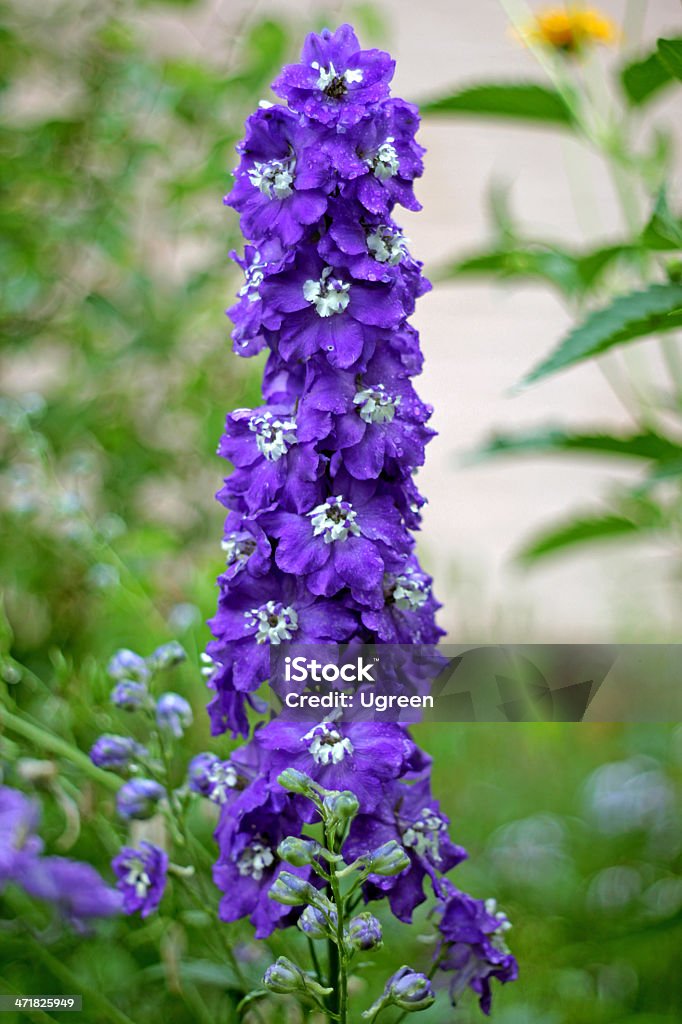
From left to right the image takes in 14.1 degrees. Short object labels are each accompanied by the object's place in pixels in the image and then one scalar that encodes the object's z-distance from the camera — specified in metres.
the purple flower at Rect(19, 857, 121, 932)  1.20
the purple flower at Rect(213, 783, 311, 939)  1.05
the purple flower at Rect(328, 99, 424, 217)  1.03
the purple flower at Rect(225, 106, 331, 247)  1.03
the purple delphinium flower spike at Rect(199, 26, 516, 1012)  1.03
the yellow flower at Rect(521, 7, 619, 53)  1.60
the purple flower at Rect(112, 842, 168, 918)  1.10
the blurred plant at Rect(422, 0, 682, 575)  1.11
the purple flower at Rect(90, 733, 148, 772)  1.12
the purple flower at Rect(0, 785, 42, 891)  1.17
